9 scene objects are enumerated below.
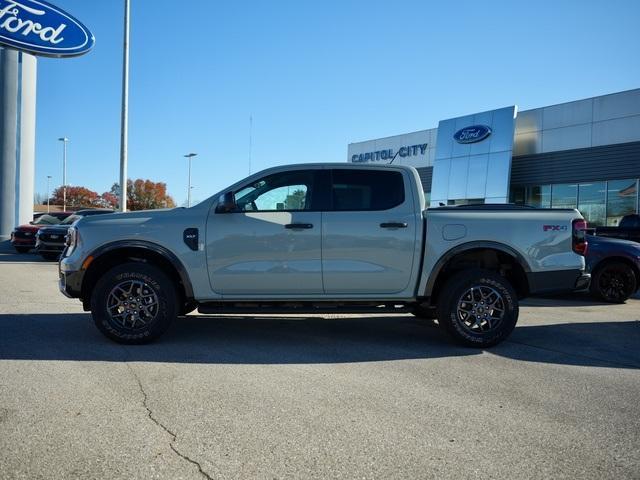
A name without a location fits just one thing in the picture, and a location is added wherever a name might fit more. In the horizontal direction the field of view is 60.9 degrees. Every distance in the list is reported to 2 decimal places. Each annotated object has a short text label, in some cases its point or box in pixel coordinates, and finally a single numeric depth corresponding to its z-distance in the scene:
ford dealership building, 21.61
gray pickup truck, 5.90
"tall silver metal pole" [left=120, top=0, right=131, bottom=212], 18.23
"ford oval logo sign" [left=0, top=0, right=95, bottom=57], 22.08
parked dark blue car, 10.06
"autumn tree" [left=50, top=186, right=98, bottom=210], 107.62
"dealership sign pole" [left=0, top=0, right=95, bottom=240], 22.23
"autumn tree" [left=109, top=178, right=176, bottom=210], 85.62
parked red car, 20.02
